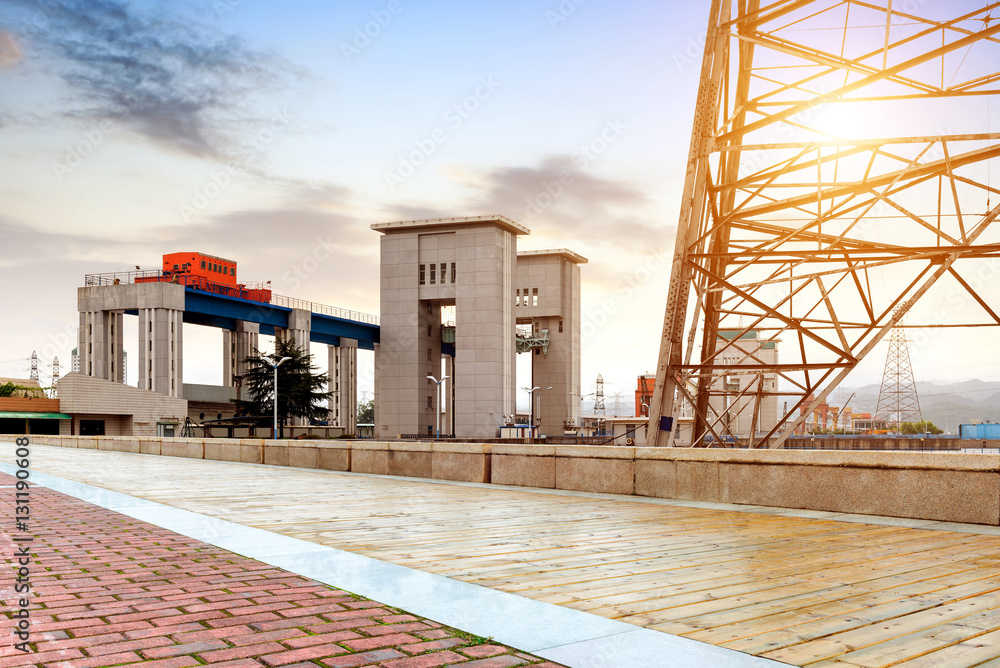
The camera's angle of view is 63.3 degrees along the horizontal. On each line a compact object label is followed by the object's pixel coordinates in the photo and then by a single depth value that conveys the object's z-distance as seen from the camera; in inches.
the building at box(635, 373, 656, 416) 5504.4
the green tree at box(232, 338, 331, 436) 3209.4
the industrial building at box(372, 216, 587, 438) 3587.6
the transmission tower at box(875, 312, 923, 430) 6368.1
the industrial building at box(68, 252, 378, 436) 2898.6
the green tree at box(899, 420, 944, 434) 7306.1
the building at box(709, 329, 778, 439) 4445.4
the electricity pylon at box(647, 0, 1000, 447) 736.3
